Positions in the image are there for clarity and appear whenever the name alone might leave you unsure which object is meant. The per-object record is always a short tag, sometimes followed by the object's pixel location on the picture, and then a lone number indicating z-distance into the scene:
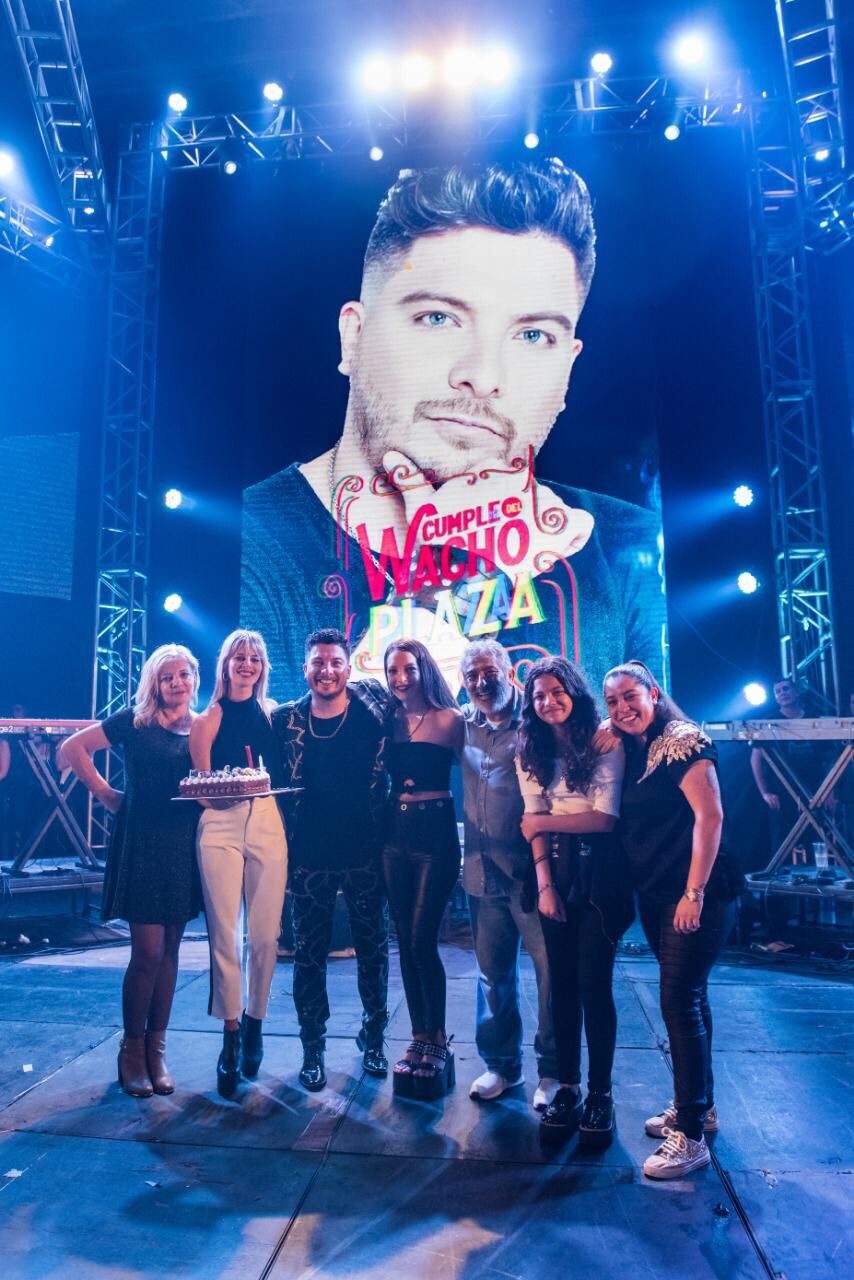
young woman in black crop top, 2.78
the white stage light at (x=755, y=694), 6.62
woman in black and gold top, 2.28
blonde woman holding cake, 2.78
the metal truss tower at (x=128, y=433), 7.39
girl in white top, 2.40
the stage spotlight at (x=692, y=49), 6.78
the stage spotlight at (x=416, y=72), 6.96
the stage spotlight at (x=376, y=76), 7.05
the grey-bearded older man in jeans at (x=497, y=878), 2.75
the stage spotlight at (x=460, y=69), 6.91
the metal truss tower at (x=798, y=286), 6.47
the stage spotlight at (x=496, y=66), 6.89
